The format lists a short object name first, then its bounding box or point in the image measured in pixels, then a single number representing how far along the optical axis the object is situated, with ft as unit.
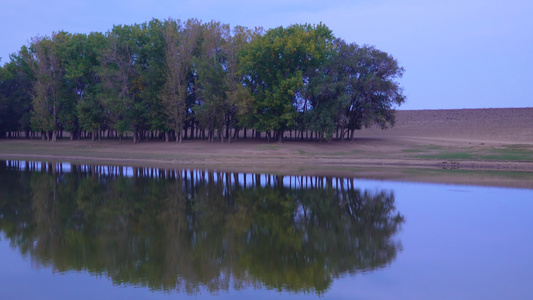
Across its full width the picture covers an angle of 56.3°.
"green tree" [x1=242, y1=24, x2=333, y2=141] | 165.68
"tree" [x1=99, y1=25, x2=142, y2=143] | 192.03
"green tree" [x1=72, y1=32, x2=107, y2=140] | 204.85
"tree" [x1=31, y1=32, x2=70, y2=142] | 214.07
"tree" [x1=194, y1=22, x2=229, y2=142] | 177.68
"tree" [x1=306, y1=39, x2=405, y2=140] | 166.20
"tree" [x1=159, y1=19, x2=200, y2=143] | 184.24
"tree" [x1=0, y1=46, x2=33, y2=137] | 239.09
